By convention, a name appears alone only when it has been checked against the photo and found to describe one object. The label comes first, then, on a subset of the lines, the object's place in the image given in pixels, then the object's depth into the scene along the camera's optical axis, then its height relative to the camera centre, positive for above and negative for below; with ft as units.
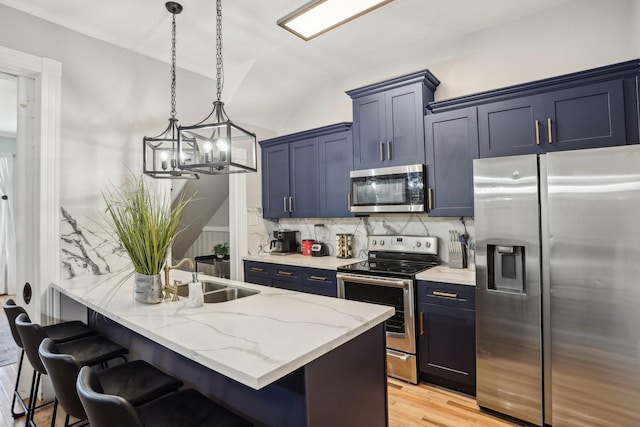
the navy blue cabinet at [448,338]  7.97 -2.94
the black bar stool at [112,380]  4.37 -2.43
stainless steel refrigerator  5.87 -1.33
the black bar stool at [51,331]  6.53 -2.32
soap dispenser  5.81 -1.25
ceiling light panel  5.57 +3.61
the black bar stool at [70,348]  5.64 -2.38
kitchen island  3.88 -1.51
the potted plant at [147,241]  6.04 -0.31
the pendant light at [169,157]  7.54 +1.54
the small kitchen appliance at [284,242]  13.27 -0.84
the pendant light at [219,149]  5.64 +1.33
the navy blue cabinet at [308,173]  11.48 +1.78
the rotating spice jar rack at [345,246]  11.98 -0.91
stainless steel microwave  9.55 +0.91
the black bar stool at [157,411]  3.23 -2.42
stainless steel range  8.73 -1.86
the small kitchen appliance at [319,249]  12.59 -1.08
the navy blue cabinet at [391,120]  9.60 +3.00
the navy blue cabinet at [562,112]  6.83 +2.34
